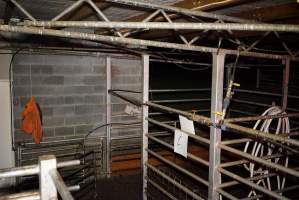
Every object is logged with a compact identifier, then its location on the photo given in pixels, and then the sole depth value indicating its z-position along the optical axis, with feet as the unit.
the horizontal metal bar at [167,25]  4.56
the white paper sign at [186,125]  10.23
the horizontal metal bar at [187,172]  9.36
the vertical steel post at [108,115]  16.33
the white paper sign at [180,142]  10.36
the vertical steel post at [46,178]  4.61
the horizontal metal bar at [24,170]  4.43
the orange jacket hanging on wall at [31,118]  14.32
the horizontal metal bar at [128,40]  6.68
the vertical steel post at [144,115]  12.56
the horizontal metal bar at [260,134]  6.30
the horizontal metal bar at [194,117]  9.07
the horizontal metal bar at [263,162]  6.42
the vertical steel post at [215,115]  8.81
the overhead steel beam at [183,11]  7.09
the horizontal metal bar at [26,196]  4.39
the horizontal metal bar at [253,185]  6.89
